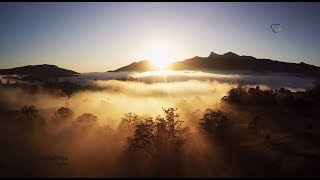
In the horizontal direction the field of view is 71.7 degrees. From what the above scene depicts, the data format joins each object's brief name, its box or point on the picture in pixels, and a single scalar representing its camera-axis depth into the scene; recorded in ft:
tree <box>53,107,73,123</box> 299.78
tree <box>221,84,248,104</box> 359.93
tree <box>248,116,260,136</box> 226.98
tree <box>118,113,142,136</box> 232.56
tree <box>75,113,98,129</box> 265.64
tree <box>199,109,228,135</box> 225.34
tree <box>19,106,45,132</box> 274.26
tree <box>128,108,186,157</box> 190.48
